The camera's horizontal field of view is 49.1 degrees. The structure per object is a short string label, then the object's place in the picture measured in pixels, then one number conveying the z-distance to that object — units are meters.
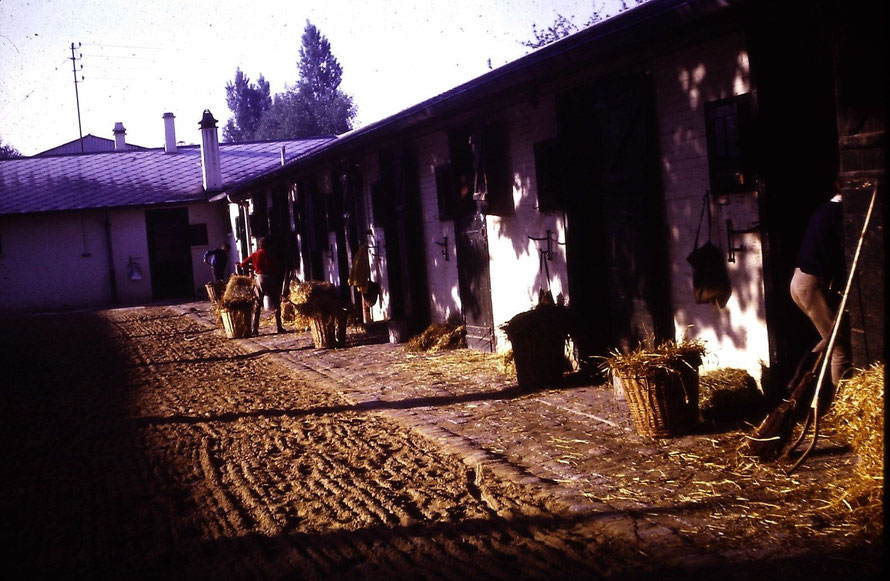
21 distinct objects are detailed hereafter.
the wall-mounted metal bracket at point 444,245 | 14.12
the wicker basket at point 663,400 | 7.00
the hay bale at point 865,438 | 4.84
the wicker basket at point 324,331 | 15.13
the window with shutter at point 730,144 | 7.31
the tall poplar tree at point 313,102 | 92.56
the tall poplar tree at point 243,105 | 105.19
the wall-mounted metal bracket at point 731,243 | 7.68
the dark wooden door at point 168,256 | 32.91
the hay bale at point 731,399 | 7.40
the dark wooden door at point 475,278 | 12.84
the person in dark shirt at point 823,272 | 6.48
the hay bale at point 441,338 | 13.62
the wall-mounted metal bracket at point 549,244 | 10.80
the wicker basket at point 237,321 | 17.83
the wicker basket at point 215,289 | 23.74
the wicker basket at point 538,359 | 9.58
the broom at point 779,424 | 6.09
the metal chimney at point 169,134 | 39.00
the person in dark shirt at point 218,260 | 28.94
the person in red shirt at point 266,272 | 17.97
